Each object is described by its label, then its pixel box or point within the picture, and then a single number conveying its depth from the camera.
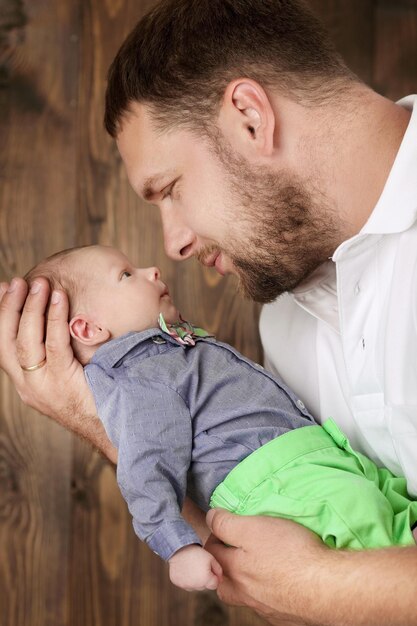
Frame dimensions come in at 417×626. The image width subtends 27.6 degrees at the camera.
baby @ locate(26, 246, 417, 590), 1.36
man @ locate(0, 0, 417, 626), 1.46
